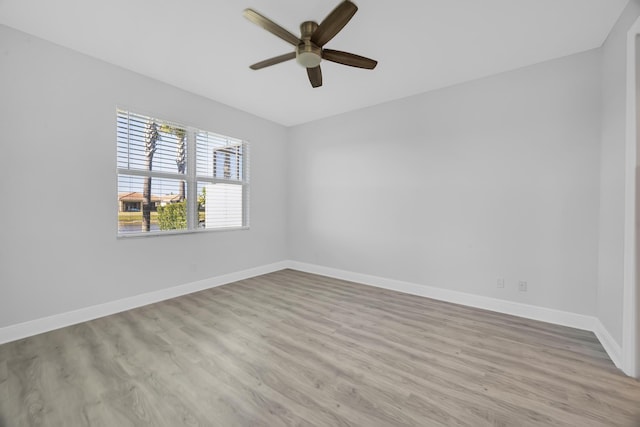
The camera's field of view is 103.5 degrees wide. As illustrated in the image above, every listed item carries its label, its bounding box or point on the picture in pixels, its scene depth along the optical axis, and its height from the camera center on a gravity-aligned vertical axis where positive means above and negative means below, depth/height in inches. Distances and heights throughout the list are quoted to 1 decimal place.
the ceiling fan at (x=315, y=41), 68.8 +53.3
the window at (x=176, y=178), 118.7 +17.3
